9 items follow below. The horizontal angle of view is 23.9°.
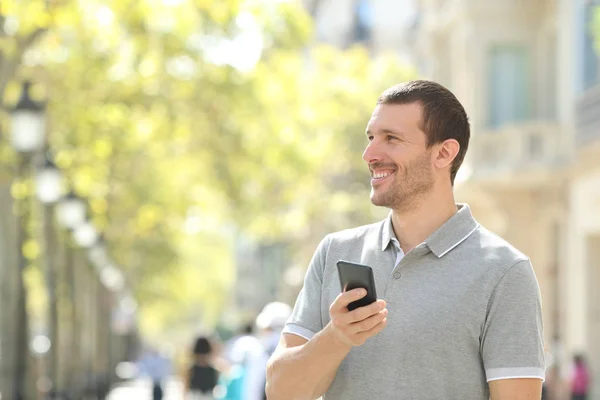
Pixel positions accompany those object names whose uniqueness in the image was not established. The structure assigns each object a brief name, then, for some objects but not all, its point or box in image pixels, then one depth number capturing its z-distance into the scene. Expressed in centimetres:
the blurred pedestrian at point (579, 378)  2300
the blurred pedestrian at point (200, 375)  1969
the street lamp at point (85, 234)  2756
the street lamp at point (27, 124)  1798
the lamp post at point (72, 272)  2567
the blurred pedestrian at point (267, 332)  1216
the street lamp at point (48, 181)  2102
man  393
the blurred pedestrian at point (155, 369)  2502
